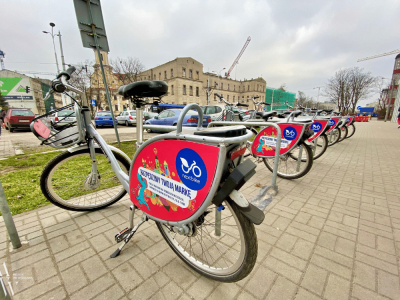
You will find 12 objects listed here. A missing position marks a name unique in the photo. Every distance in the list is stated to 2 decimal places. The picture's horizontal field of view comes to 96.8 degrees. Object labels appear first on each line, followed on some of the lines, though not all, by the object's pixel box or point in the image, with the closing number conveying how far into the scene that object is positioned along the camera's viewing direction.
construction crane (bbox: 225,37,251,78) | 61.47
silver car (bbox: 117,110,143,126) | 14.65
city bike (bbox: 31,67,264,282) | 1.04
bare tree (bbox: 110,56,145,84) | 26.56
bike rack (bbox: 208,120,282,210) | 2.08
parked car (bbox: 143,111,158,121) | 13.99
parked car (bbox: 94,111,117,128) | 13.19
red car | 9.88
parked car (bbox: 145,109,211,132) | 9.21
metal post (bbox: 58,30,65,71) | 16.81
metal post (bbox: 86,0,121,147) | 3.83
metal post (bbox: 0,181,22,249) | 1.57
